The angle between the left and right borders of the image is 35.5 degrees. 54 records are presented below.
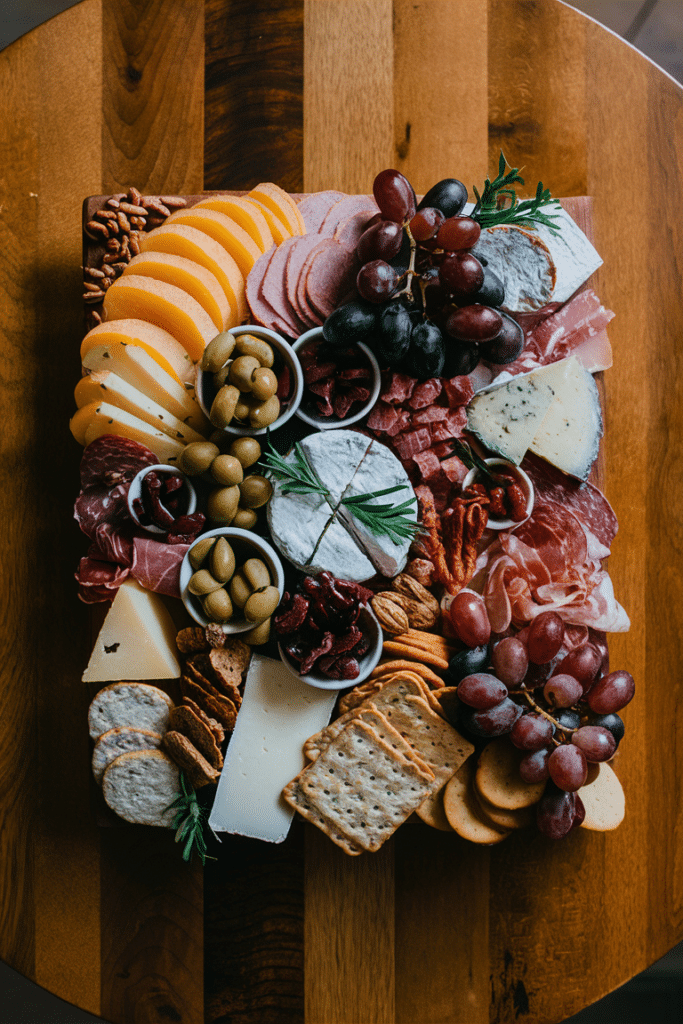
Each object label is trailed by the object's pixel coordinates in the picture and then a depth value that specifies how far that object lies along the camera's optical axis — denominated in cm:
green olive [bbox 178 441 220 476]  68
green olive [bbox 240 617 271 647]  69
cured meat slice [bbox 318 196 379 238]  72
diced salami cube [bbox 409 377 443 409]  70
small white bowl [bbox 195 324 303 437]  69
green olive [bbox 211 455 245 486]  68
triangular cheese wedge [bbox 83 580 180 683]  70
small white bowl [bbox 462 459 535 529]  71
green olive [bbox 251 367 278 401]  67
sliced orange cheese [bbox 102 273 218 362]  69
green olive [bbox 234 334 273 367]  68
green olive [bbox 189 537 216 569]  68
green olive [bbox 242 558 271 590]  68
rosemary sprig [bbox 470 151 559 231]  70
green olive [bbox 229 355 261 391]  67
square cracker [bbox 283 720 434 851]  70
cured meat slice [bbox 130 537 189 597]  69
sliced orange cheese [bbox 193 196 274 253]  70
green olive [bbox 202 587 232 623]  68
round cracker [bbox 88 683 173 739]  71
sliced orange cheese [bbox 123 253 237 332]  69
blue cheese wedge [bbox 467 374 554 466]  72
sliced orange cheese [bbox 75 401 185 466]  69
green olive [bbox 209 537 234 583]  68
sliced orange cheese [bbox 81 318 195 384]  69
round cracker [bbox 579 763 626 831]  71
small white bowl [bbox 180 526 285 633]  69
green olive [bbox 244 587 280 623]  67
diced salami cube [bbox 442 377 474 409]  71
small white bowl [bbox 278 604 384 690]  69
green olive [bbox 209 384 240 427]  67
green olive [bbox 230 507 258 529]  70
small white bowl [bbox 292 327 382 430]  70
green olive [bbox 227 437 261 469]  69
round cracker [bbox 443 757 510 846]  70
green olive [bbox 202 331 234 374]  68
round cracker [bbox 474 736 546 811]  70
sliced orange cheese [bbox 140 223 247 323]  69
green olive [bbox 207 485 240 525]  69
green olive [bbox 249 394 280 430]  68
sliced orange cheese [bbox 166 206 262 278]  70
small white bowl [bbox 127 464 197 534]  69
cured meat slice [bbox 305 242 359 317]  71
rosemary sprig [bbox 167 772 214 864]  69
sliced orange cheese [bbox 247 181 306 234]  72
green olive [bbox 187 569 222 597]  68
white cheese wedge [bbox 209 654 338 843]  70
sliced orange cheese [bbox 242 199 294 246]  71
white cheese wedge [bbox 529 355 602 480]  72
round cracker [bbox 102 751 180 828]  70
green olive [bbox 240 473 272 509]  69
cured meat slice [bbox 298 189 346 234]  73
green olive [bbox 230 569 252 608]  68
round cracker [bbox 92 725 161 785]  71
